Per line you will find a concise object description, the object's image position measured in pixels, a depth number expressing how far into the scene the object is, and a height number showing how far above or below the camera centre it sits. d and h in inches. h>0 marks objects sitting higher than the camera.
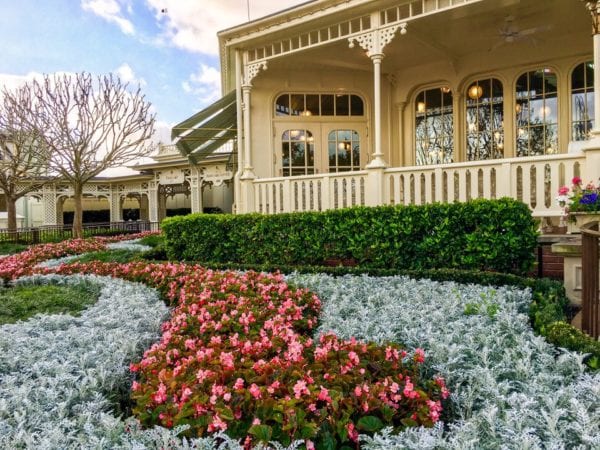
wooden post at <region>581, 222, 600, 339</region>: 110.7 -19.1
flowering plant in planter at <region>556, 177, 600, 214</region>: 175.5 +4.9
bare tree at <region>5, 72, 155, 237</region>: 555.5 +133.1
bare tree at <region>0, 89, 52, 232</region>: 571.8 +102.4
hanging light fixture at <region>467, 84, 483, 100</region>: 338.0 +94.1
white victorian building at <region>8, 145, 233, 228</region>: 660.9 +54.6
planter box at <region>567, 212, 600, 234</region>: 174.9 -3.4
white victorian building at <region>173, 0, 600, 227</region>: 252.4 +88.8
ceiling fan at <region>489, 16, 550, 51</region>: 251.1 +109.6
